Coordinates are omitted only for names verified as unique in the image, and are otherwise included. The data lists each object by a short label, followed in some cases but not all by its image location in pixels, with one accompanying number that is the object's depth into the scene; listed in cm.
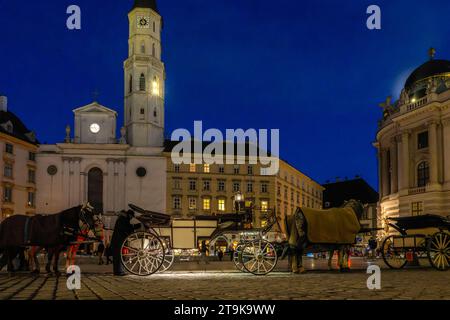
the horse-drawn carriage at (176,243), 1612
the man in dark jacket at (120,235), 1631
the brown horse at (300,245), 1689
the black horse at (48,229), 1658
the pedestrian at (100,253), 2750
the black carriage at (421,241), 1877
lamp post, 1984
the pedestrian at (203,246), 2060
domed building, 4922
